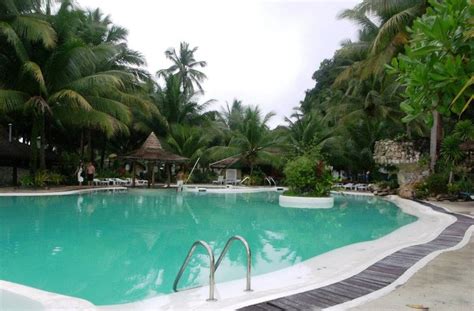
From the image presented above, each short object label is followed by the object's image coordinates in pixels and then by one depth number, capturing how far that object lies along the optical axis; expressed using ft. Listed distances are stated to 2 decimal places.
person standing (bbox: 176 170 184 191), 68.64
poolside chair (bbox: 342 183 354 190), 72.59
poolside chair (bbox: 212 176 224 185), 83.97
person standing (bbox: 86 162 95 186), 63.87
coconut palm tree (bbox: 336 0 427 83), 44.39
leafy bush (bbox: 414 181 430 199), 49.78
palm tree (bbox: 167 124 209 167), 79.92
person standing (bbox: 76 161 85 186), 60.34
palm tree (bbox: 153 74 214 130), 83.82
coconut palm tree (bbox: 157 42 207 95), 105.70
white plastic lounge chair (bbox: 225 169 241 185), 85.43
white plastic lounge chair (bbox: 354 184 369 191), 71.32
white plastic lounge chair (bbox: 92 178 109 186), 65.79
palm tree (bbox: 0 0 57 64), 47.91
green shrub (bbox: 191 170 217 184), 88.22
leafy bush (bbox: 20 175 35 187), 52.65
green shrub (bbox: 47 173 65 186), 56.64
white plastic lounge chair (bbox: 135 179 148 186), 79.97
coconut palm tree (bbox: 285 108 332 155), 75.25
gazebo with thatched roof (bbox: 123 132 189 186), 68.18
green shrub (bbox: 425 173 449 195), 48.88
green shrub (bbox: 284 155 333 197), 46.91
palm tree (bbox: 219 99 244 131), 102.28
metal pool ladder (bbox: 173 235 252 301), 12.00
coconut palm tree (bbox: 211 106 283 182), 77.20
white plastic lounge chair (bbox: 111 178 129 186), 70.21
